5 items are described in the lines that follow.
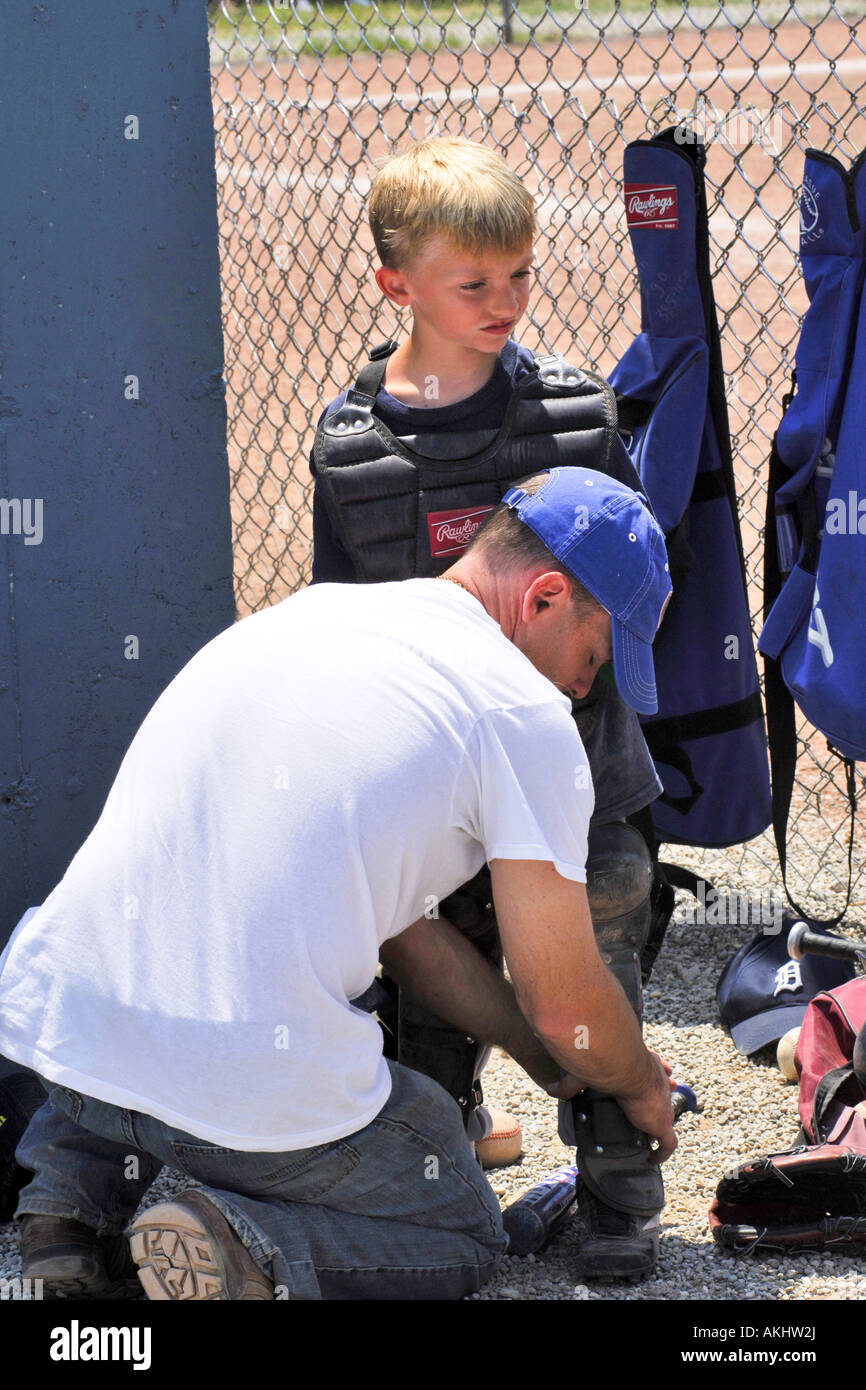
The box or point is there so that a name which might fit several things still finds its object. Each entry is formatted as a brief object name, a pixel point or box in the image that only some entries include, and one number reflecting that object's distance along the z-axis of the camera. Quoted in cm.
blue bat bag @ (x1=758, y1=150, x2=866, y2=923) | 568
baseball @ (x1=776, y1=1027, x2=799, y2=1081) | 611
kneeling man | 398
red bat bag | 481
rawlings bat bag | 625
